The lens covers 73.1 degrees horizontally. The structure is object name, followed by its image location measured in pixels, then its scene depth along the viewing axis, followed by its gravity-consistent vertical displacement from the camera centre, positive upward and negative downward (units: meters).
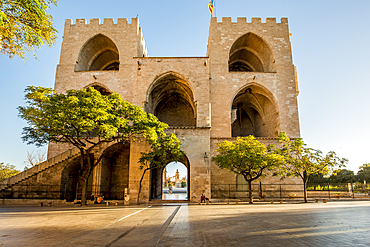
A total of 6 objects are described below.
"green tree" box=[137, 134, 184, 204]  16.88 +1.85
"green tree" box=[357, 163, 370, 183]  41.88 +0.79
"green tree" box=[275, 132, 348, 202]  18.98 +1.15
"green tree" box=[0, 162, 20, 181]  37.99 +0.81
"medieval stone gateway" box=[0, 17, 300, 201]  20.00 +8.67
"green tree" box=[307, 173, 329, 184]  39.28 -0.41
